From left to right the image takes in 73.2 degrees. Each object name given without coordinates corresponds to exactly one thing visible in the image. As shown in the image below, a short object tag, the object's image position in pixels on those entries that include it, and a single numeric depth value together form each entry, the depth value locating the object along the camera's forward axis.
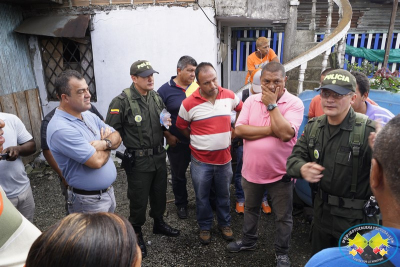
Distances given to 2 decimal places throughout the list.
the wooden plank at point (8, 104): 5.02
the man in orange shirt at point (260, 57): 5.22
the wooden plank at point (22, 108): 5.34
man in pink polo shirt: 2.57
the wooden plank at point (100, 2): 5.29
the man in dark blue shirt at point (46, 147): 3.03
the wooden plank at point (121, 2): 5.23
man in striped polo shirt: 3.08
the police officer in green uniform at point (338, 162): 2.03
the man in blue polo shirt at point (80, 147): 2.27
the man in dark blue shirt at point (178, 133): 3.65
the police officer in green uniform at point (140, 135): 3.01
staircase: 4.64
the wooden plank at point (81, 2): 5.32
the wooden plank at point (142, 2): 5.19
